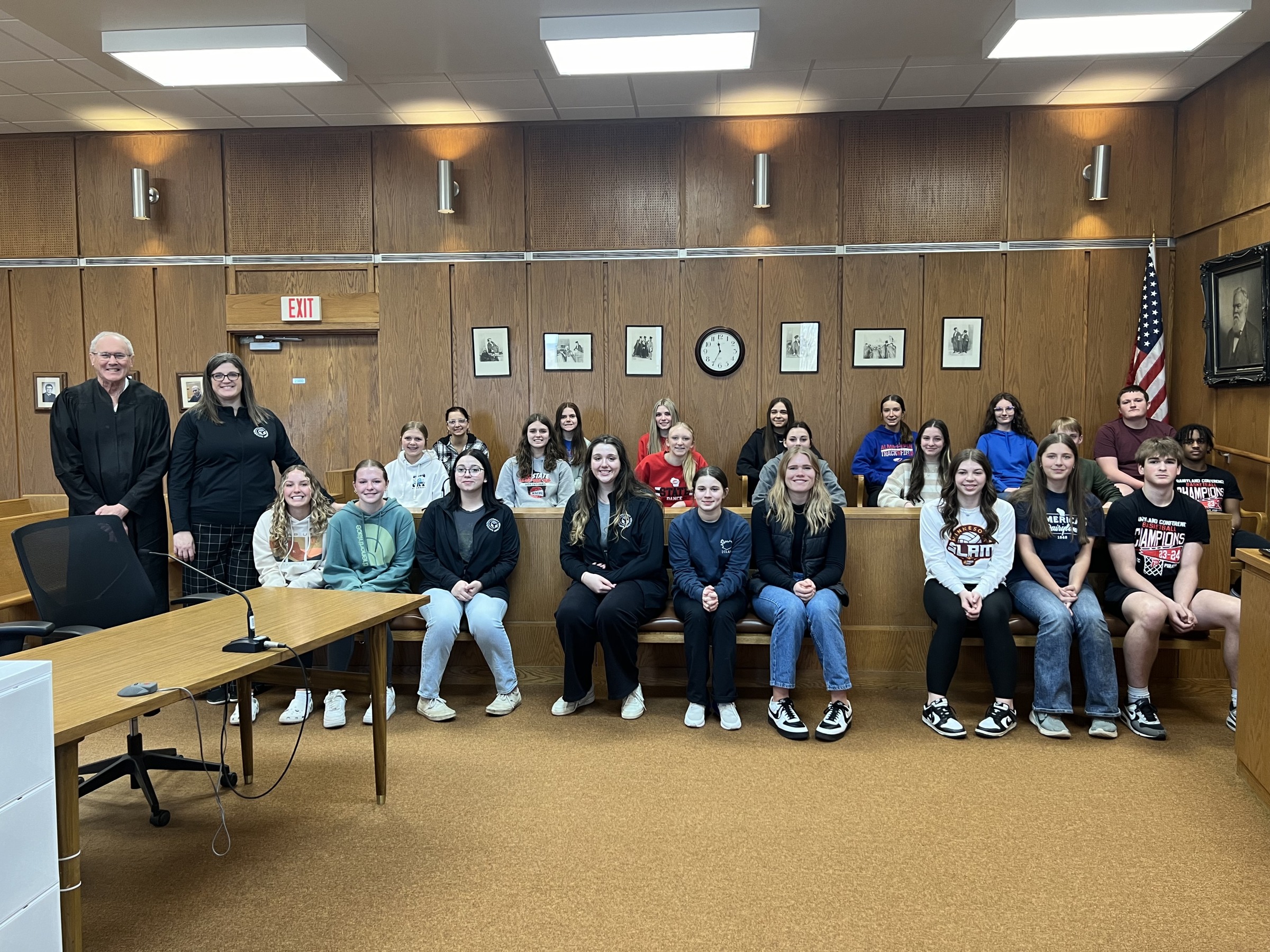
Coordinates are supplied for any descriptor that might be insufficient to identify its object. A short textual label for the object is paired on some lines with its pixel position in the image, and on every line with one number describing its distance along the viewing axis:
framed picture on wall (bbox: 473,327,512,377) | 7.29
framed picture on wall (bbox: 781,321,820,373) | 7.08
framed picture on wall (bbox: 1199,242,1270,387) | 5.35
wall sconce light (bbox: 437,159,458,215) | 7.02
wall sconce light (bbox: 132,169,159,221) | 7.17
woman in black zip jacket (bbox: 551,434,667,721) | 4.07
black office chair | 2.96
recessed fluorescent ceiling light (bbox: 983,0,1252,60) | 4.71
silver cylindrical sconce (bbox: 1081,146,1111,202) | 6.58
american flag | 6.48
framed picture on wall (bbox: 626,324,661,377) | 7.21
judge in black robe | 4.06
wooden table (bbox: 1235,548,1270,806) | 3.02
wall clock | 7.14
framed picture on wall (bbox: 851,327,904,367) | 7.02
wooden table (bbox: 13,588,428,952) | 1.82
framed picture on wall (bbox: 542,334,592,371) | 7.27
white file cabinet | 1.64
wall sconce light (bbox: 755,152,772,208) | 6.84
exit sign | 7.33
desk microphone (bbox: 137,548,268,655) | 2.44
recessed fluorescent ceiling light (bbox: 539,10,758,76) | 4.95
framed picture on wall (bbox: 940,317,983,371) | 6.96
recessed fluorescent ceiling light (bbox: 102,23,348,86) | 5.13
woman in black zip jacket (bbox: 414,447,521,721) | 4.12
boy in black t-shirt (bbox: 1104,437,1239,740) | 3.84
